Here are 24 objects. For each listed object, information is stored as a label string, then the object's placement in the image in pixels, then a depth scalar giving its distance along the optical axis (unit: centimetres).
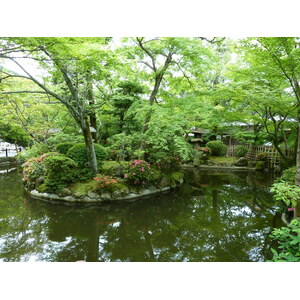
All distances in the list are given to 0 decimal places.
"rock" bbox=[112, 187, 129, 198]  549
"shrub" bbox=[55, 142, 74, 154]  717
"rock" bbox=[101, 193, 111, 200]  540
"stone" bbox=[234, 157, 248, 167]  1137
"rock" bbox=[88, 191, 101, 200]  535
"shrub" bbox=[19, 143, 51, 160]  768
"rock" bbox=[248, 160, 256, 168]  1113
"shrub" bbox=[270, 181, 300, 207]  241
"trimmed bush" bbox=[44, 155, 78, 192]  545
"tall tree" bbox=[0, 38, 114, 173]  289
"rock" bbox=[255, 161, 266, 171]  1066
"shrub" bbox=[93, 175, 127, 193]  533
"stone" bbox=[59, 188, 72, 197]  536
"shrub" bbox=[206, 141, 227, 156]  1276
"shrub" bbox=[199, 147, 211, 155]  1223
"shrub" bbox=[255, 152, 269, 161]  1089
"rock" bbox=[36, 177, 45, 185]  586
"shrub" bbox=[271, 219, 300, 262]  201
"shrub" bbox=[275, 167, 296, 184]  412
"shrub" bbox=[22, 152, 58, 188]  608
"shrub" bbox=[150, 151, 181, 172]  699
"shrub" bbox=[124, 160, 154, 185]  581
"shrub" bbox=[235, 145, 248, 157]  1235
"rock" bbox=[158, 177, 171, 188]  658
